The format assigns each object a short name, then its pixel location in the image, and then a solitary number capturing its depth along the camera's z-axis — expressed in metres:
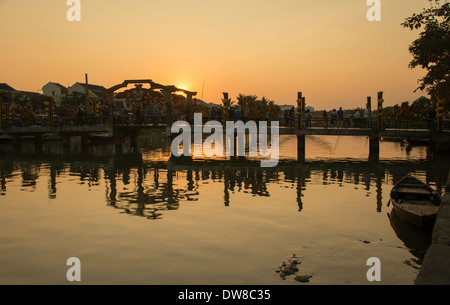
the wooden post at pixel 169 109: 34.25
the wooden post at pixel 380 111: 29.64
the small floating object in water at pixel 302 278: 8.32
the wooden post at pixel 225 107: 32.53
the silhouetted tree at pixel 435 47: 28.64
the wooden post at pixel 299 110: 31.36
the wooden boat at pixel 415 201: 11.16
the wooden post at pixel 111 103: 37.25
